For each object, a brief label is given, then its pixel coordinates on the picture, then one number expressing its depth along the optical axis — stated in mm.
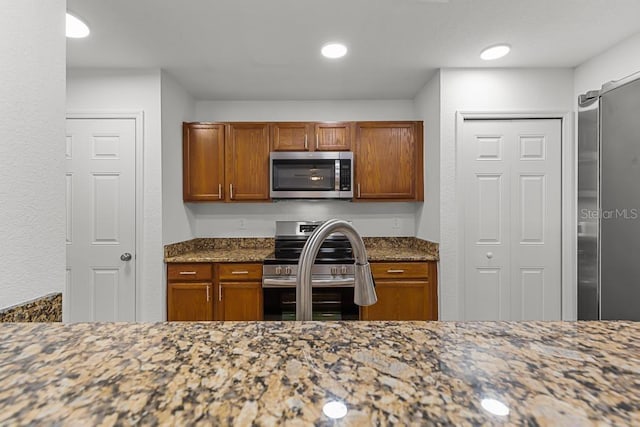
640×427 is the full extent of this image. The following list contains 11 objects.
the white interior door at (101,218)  2855
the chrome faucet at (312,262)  666
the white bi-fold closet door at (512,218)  2896
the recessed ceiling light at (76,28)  2096
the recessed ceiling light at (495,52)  2490
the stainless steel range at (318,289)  2928
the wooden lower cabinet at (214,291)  2902
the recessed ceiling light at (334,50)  2463
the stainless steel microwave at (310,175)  3246
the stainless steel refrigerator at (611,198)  2072
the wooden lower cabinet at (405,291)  2934
